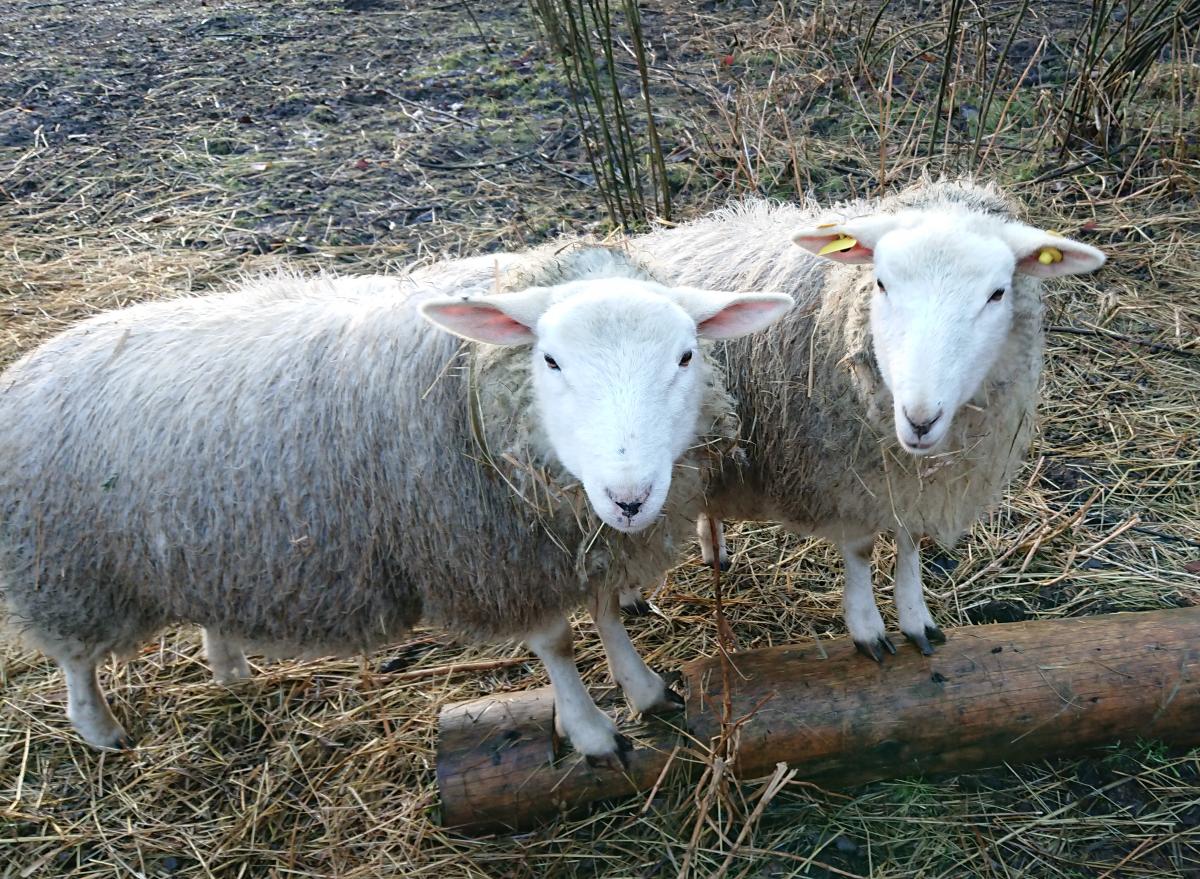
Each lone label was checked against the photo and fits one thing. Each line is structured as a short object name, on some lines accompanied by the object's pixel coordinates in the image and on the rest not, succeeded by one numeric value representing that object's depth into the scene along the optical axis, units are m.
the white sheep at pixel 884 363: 2.26
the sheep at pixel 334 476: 2.42
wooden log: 2.66
